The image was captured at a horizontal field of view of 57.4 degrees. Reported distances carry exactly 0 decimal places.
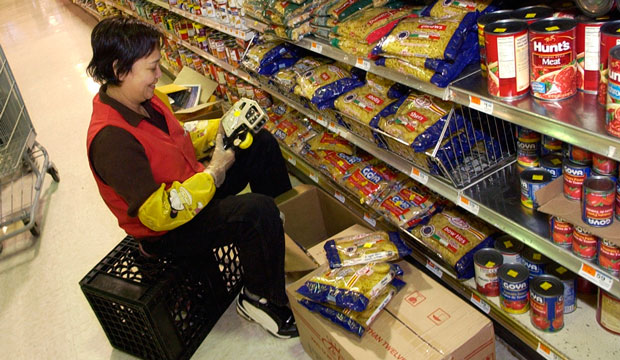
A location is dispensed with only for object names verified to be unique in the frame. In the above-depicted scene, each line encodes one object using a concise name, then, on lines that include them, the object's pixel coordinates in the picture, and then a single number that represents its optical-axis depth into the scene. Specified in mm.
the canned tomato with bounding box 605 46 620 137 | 1329
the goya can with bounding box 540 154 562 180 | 1853
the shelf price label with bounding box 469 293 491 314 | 2126
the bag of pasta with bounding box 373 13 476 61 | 1907
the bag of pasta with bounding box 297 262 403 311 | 2055
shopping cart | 3693
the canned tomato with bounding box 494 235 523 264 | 2062
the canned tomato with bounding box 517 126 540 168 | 1962
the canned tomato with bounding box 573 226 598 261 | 1601
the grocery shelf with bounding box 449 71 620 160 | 1392
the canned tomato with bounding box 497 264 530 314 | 1937
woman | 2075
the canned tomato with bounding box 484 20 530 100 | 1580
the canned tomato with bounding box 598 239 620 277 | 1536
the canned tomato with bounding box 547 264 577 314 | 1940
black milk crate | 2342
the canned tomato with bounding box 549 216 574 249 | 1664
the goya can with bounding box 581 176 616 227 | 1532
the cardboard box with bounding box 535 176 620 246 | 1544
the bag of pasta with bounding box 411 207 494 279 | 2213
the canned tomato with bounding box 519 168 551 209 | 1803
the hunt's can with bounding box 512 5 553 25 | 1710
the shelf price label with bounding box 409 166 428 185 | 2227
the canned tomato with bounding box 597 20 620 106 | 1398
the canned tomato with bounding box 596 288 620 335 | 1799
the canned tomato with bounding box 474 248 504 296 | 2039
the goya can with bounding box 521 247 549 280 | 2014
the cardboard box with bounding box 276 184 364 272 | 2891
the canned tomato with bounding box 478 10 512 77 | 1765
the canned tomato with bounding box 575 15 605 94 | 1490
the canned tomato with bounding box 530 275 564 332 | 1836
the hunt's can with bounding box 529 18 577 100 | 1501
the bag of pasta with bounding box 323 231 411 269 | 2260
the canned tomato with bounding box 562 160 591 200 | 1651
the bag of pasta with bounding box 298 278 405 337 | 2026
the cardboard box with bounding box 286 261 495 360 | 1917
